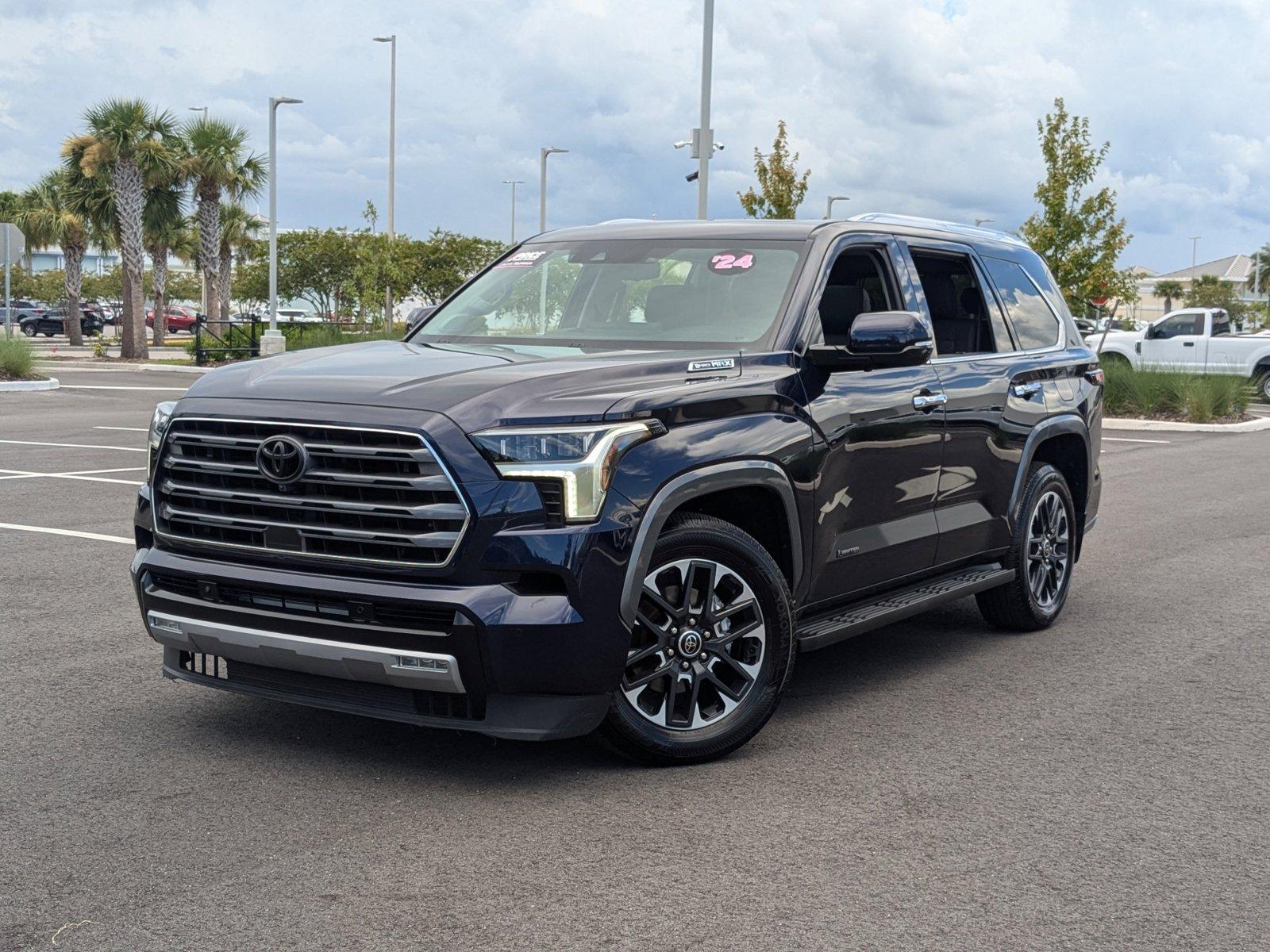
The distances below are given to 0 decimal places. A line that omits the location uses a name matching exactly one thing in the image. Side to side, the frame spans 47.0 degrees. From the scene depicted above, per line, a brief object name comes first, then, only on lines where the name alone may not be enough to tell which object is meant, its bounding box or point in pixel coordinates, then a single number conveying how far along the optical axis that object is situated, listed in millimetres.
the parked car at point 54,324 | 67312
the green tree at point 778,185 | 31609
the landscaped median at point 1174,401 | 23641
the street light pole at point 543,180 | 49050
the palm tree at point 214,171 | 46062
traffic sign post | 29942
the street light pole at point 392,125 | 45125
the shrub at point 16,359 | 28344
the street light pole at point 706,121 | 23562
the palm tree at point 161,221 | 46781
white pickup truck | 30219
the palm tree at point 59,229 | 57438
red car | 72438
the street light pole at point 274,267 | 36625
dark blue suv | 4418
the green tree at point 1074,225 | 28328
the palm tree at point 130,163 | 42531
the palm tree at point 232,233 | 66500
